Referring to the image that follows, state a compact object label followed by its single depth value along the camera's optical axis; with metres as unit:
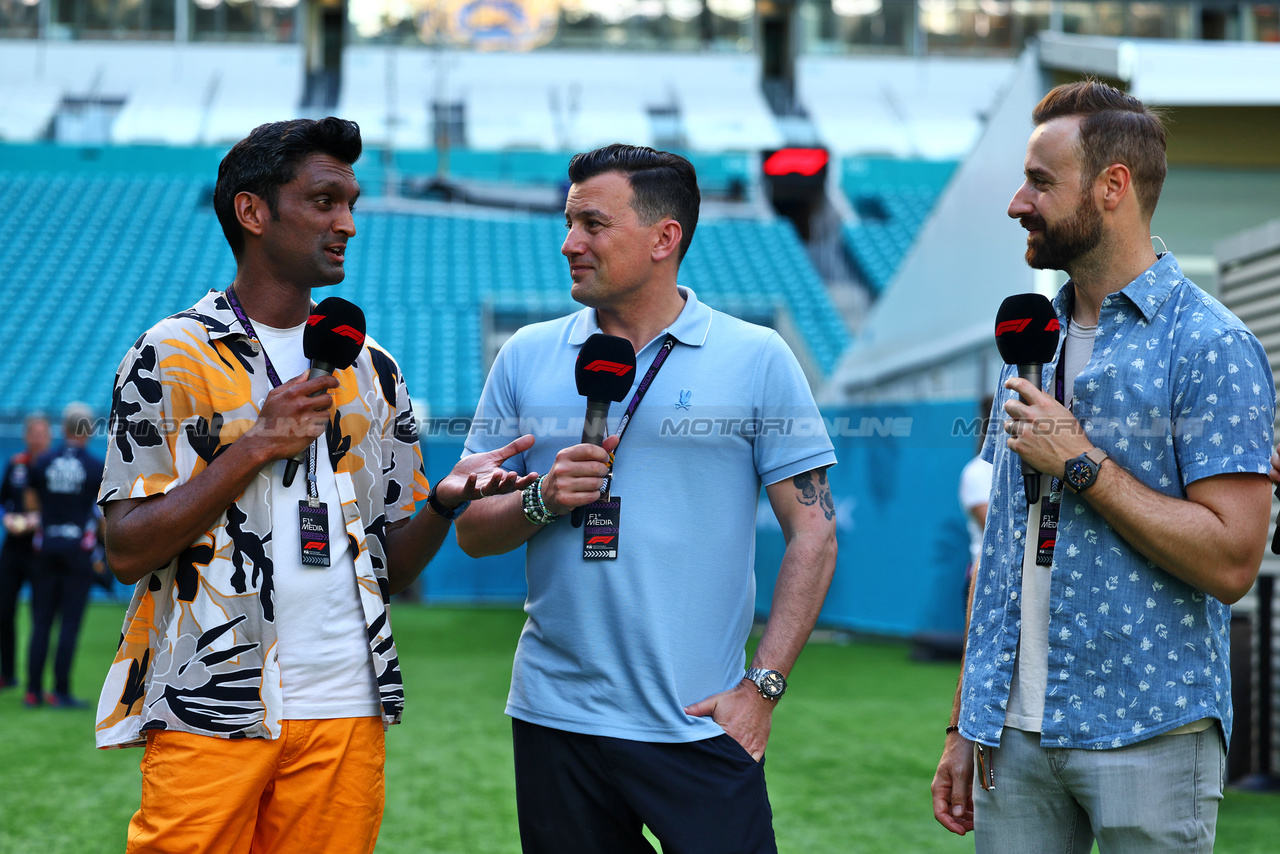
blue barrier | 9.45
